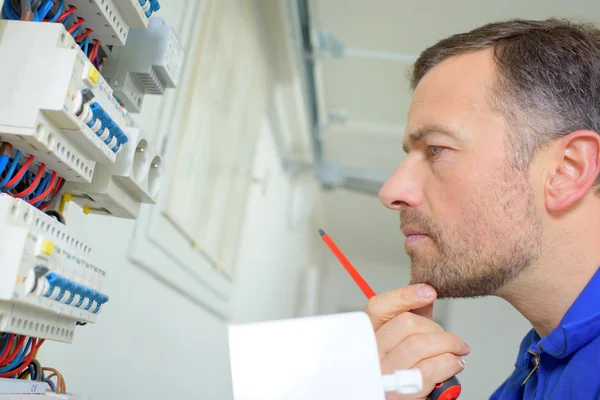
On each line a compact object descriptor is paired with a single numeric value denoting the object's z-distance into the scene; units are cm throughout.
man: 97
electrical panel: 58
